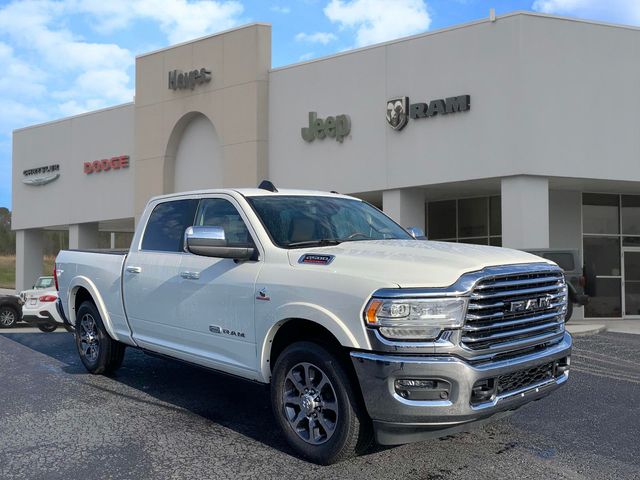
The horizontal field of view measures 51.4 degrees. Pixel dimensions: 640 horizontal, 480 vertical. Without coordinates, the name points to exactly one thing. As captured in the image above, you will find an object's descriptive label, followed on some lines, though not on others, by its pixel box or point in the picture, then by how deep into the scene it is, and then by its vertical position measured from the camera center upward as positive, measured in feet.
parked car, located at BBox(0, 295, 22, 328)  61.11 -5.50
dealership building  54.39 +11.42
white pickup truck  13.35 -1.53
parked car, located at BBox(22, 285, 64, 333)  53.62 -4.77
